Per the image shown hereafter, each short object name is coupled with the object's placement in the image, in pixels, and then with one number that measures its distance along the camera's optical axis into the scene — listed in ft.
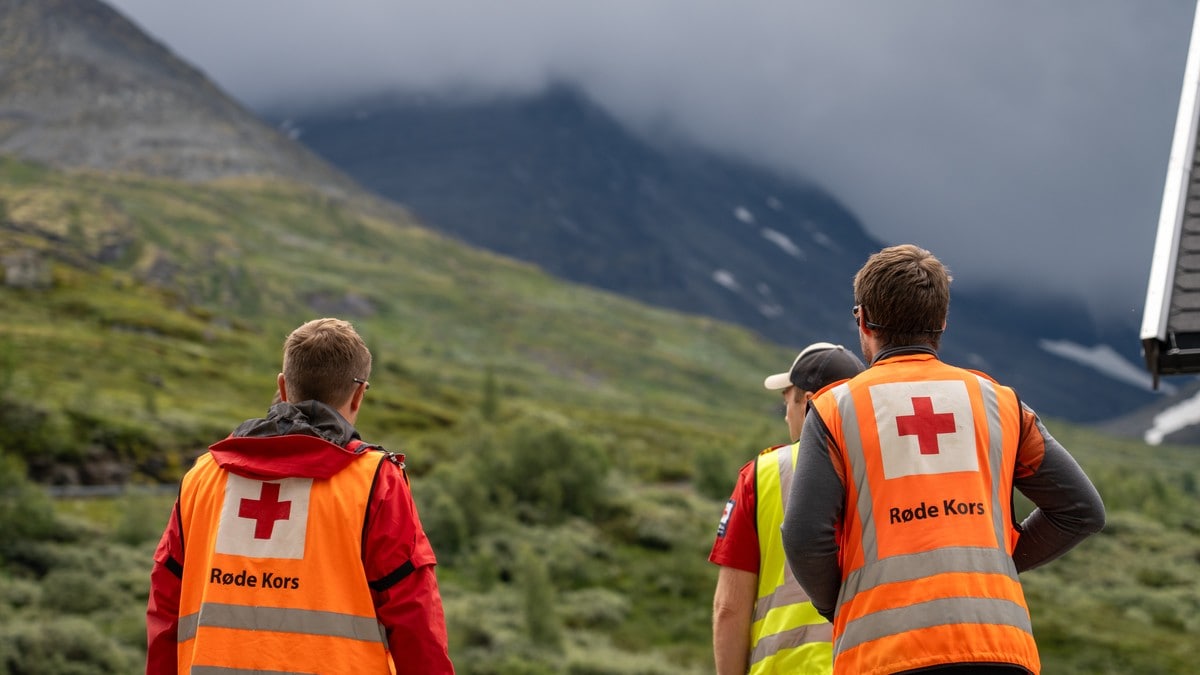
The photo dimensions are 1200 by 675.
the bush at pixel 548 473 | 148.46
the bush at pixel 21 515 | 103.71
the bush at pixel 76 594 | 86.12
